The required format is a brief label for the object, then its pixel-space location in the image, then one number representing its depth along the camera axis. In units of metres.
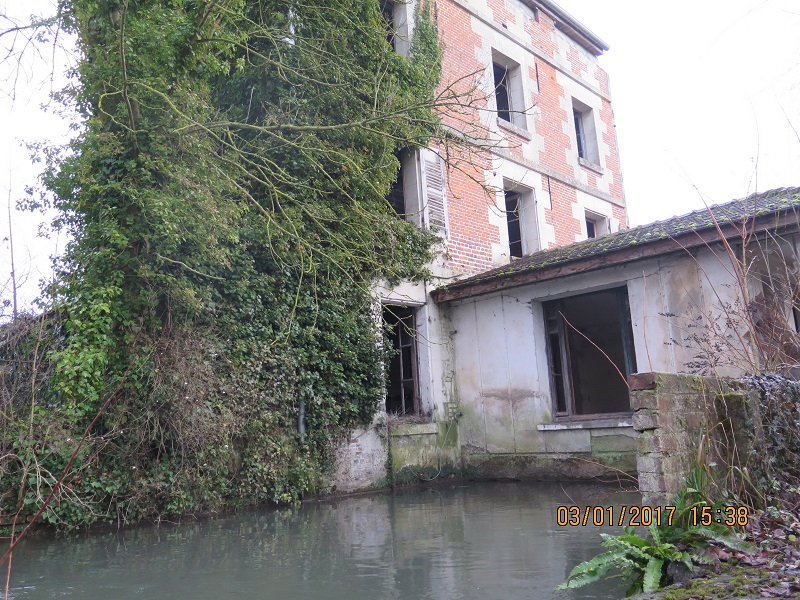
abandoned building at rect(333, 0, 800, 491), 8.30
